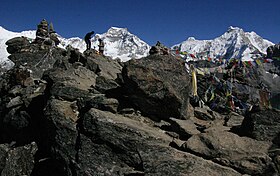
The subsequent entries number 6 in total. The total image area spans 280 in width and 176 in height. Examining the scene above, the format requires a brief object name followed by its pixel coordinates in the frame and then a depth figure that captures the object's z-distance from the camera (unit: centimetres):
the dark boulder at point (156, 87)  1577
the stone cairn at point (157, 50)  2727
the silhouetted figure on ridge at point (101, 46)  3906
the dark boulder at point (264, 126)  1270
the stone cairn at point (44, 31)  4904
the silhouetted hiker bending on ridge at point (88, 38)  3210
